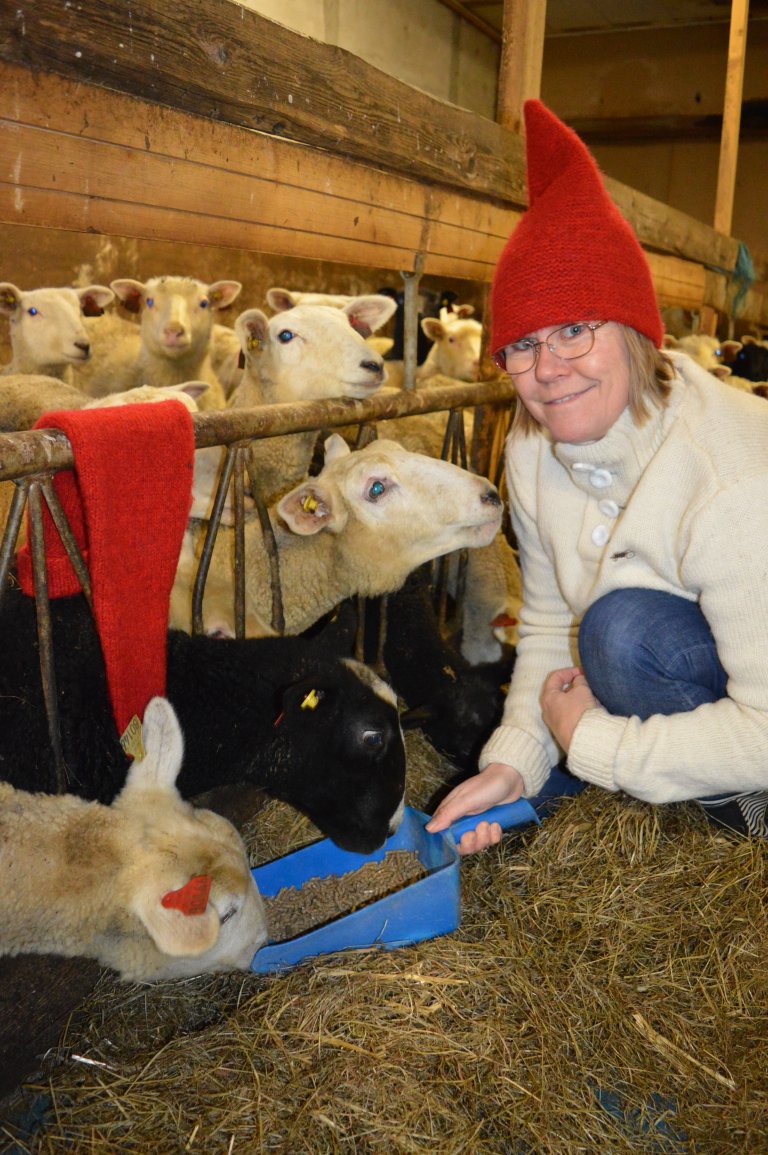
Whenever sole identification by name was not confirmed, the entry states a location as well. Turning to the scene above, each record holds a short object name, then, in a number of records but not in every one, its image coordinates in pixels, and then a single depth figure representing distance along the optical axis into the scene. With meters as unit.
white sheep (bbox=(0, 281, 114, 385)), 4.07
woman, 1.92
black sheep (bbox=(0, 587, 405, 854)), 2.14
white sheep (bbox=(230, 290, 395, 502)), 3.22
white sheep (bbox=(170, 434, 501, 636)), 2.70
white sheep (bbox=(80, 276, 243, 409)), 4.35
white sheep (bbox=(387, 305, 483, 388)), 6.03
